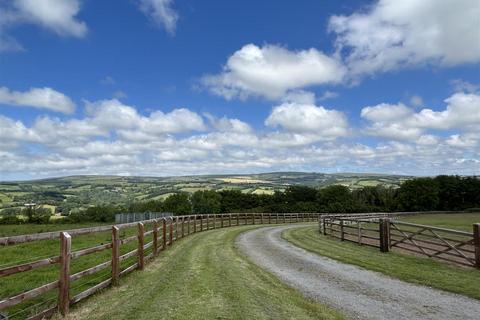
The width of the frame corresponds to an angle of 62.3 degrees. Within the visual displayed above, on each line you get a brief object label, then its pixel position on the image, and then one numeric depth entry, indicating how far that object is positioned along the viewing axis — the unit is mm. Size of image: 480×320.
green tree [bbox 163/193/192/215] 87694
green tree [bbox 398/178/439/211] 90312
